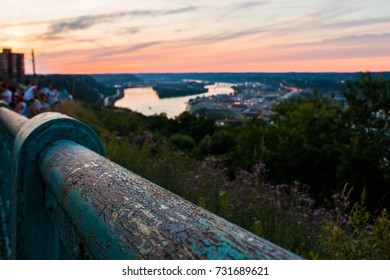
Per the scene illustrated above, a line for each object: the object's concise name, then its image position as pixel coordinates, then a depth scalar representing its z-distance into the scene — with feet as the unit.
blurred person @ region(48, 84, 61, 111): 47.15
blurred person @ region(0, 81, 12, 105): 29.22
